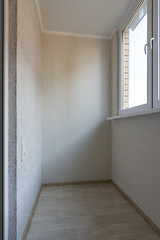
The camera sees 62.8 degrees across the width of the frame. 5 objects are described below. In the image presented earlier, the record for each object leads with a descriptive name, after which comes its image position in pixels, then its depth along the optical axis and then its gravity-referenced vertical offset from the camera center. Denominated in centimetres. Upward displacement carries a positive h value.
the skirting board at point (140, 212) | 118 -98
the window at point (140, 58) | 123 +70
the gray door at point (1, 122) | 86 -2
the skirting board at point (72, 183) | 201 -100
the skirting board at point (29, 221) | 110 -98
